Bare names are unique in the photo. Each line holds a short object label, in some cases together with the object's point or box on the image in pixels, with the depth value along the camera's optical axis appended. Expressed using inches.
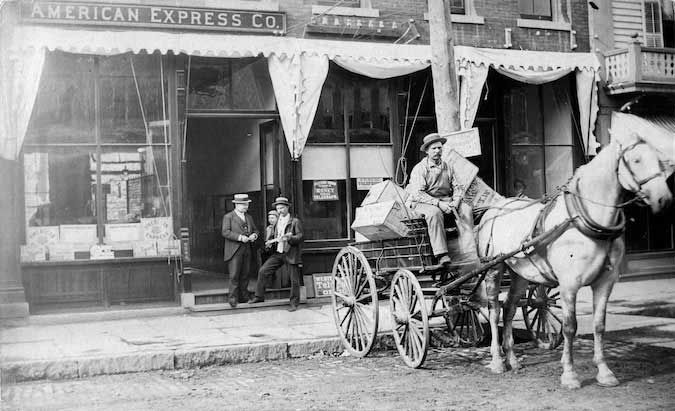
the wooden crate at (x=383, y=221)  333.6
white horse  260.2
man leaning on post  499.5
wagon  320.5
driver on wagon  331.3
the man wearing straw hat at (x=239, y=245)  501.4
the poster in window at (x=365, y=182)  557.0
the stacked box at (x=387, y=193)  351.6
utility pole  398.6
